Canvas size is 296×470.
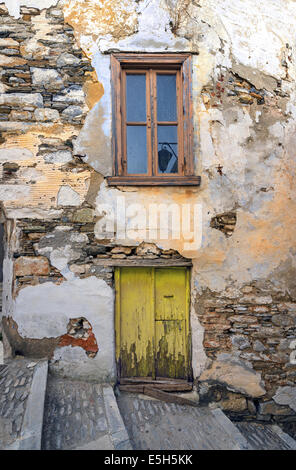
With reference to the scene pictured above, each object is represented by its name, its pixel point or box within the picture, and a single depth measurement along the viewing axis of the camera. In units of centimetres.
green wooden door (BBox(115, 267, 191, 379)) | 349
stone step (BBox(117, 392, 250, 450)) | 271
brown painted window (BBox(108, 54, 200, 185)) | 343
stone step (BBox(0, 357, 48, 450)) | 216
